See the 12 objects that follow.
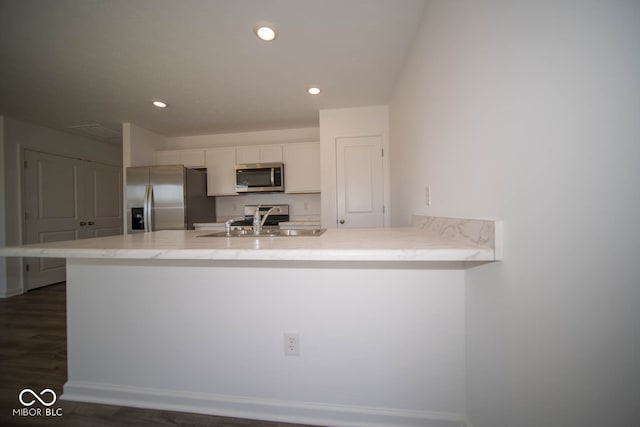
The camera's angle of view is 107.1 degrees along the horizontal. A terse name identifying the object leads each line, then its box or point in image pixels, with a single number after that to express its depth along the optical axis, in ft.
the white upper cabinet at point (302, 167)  11.25
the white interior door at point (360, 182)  9.82
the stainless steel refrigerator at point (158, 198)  10.43
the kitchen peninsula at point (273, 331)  3.69
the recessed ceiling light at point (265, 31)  5.21
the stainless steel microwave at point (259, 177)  11.16
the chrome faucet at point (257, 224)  5.84
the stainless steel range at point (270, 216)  12.13
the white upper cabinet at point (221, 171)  11.86
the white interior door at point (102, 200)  13.05
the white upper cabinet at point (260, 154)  11.48
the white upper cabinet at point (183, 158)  12.06
